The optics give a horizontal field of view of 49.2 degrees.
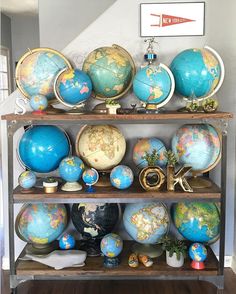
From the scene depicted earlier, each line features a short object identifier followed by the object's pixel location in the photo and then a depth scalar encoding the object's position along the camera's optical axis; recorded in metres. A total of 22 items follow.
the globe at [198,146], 1.47
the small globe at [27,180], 1.46
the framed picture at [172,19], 1.58
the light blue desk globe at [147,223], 1.51
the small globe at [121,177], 1.44
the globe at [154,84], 1.40
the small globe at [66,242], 1.57
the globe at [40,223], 1.51
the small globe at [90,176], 1.45
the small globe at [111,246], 1.49
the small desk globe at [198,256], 1.48
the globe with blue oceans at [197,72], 1.43
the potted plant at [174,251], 1.48
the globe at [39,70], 1.47
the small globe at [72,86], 1.39
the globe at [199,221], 1.50
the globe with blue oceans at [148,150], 1.53
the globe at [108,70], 1.45
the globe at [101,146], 1.49
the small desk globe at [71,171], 1.45
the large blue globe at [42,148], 1.47
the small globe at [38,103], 1.43
